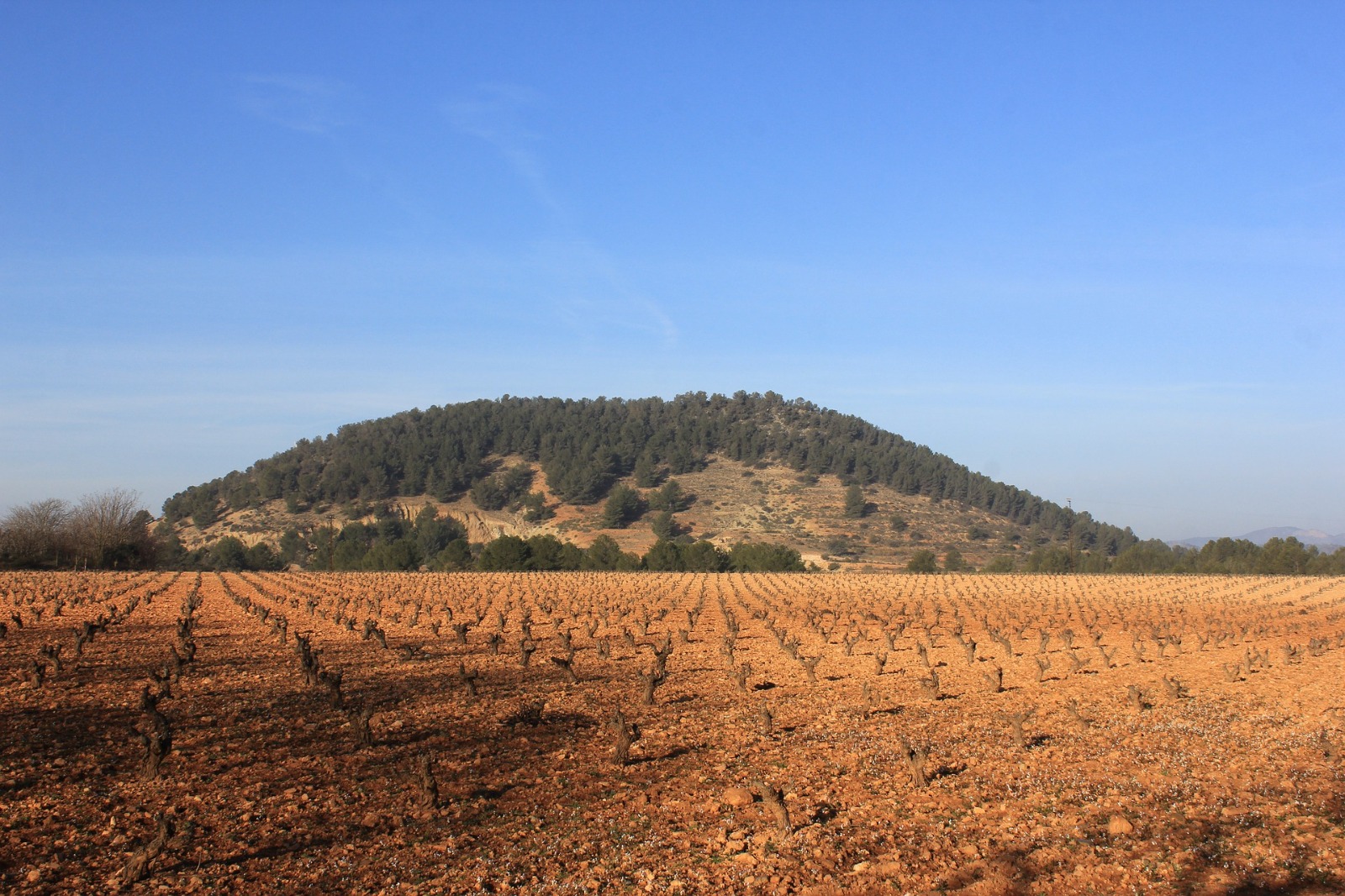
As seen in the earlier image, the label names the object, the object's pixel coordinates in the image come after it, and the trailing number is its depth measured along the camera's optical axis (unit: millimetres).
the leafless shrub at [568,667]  16775
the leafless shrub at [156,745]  9500
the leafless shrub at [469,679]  14875
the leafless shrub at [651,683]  14641
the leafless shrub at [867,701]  14106
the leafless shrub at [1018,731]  11680
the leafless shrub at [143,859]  7004
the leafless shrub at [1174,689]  15516
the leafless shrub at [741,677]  15880
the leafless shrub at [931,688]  15453
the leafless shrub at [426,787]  8953
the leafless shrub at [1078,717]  12836
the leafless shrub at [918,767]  9852
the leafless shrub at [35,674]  14148
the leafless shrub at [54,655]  15297
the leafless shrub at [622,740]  10906
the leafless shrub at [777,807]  8445
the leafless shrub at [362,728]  11266
